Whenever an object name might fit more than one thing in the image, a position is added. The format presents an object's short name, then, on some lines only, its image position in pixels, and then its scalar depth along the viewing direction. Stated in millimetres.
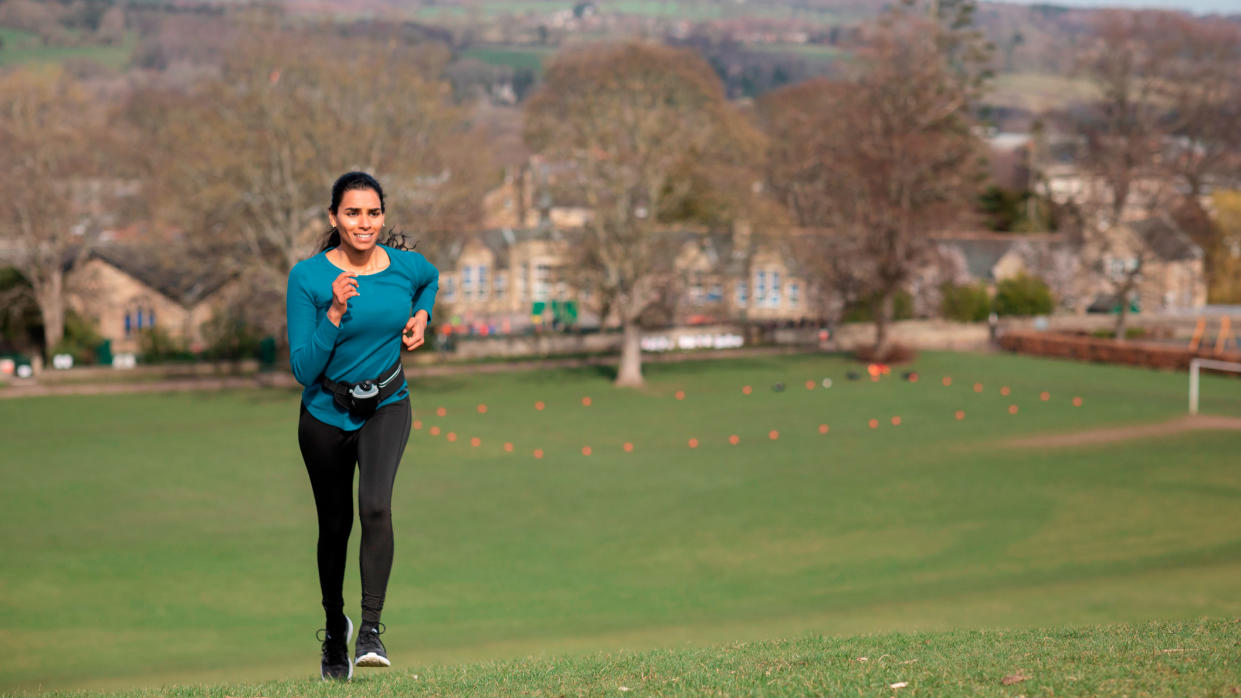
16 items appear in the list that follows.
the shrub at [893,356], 53188
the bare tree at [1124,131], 58500
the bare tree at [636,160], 44969
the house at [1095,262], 59969
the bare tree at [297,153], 42250
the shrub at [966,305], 61688
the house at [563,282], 47531
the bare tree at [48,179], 47031
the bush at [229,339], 48062
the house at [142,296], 52000
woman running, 6633
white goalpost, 38634
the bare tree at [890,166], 52375
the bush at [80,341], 46250
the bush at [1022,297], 64812
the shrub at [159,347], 48250
